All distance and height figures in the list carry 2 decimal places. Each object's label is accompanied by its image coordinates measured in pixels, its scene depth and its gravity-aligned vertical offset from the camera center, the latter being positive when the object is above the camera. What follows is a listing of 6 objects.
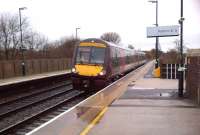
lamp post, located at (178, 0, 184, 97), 16.55 -0.96
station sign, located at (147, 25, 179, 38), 27.84 +1.33
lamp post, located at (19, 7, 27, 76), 43.50 -1.80
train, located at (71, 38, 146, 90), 21.91 -0.80
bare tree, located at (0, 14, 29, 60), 58.71 +2.24
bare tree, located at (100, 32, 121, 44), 137.62 +4.77
